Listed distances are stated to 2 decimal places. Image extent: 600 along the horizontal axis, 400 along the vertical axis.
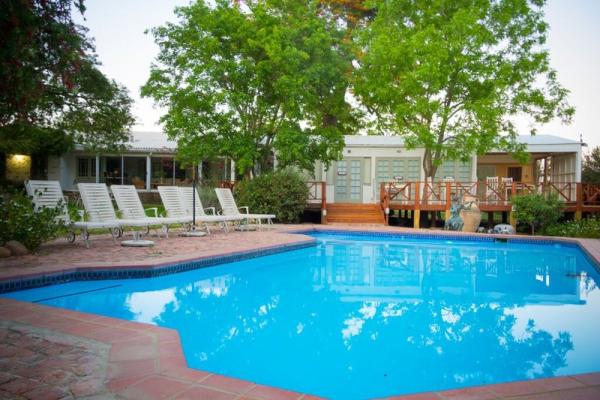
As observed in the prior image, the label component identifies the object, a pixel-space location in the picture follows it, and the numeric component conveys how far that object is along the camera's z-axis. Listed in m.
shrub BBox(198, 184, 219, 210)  16.47
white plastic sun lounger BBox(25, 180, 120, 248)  8.44
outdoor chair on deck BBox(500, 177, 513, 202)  15.96
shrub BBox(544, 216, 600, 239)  13.14
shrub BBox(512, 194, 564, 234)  13.95
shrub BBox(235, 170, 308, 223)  15.56
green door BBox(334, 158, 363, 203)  19.39
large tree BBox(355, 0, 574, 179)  14.80
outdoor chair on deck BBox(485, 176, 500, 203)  15.95
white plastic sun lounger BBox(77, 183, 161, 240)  9.29
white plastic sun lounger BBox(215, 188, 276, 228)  13.63
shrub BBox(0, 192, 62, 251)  7.55
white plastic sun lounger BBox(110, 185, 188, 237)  10.22
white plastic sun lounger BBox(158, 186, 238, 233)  11.88
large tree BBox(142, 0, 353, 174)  15.04
